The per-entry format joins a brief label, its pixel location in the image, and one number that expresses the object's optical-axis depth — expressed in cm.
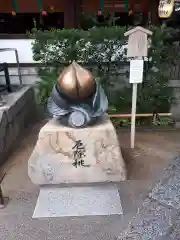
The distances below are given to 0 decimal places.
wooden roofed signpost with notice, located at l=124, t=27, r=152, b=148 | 321
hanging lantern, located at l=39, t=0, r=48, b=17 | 587
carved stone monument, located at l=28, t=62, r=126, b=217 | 246
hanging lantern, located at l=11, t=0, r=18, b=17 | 594
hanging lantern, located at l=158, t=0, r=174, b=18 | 461
